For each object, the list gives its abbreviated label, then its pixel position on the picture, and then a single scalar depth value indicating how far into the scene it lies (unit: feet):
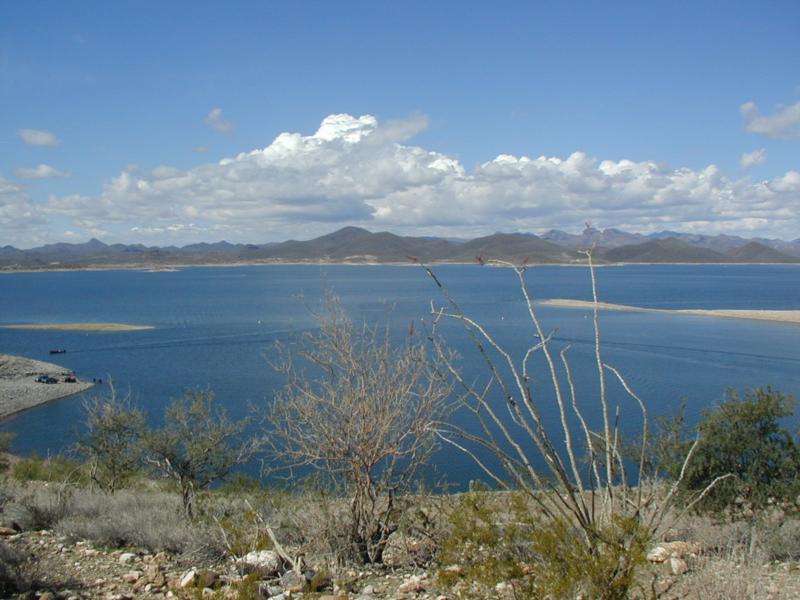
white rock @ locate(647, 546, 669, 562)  26.10
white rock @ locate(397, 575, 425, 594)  24.63
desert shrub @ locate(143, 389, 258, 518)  51.42
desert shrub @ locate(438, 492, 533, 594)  15.98
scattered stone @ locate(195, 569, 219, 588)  23.29
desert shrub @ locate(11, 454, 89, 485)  65.77
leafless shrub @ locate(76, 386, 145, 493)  63.62
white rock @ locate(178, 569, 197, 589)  23.71
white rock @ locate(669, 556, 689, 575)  24.48
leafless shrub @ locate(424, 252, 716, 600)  13.64
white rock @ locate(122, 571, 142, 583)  25.36
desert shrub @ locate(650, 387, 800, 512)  42.50
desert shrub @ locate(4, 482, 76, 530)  32.86
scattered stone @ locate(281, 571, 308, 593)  23.45
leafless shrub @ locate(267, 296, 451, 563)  29.07
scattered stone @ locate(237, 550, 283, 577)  25.53
